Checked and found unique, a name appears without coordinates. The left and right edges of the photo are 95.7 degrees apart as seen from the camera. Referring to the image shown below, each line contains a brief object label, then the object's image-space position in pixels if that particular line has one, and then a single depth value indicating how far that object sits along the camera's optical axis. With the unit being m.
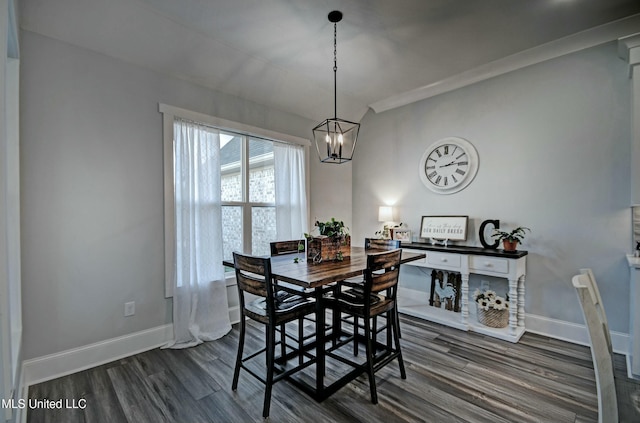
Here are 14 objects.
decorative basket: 3.08
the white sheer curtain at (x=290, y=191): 3.91
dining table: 1.82
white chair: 1.20
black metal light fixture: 4.59
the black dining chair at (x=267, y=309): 1.89
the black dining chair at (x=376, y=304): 2.00
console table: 2.97
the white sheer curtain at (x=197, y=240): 2.97
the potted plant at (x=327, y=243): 2.39
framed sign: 3.57
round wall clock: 3.58
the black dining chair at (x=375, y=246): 2.57
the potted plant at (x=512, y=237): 3.10
